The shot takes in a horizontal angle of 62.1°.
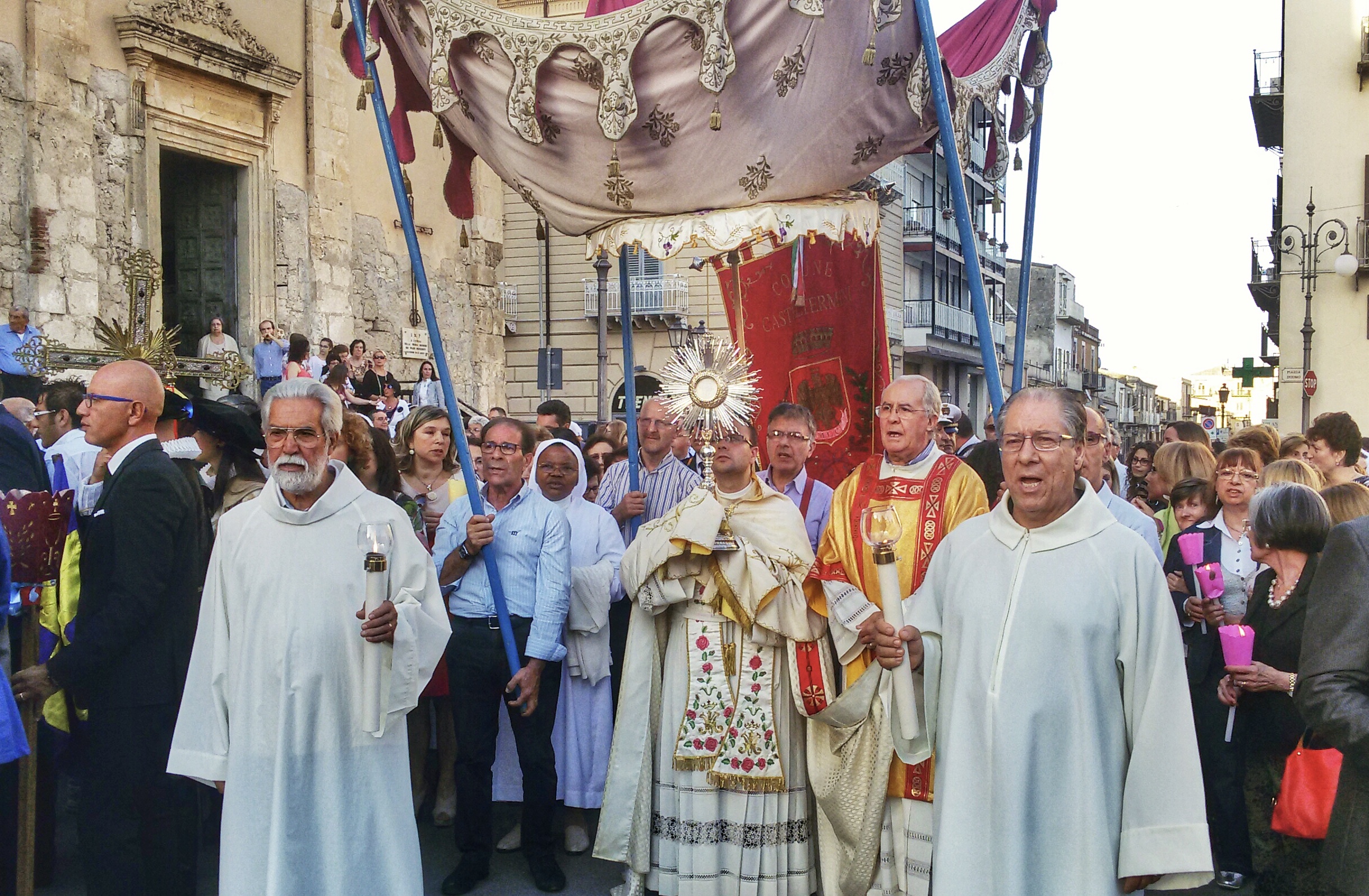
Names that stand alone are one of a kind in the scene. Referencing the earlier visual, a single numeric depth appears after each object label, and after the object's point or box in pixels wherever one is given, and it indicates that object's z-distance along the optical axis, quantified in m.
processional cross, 9.95
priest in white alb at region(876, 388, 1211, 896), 2.87
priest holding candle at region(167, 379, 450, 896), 3.48
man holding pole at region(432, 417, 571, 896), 4.86
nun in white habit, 5.36
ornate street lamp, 21.03
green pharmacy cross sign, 22.70
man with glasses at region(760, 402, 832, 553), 5.53
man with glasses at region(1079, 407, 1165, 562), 4.61
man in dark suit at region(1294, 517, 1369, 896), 2.57
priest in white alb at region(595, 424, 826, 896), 4.48
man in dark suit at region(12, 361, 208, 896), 3.85
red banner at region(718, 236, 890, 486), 6.68
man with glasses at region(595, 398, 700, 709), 6.00
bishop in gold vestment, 4.23
